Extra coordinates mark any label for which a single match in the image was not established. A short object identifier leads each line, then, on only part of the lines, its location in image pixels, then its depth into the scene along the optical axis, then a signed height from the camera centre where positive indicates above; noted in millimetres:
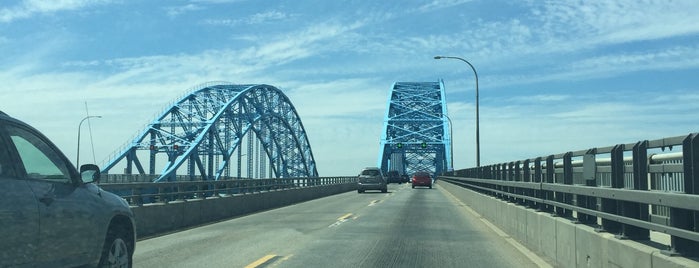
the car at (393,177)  85750 -1106
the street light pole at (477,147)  33722 +1062
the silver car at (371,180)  45250 -769
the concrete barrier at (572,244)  5777 -950
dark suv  5043 -325
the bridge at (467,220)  6492 -1157
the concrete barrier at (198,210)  14844 -1151
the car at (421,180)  59438 -1066
